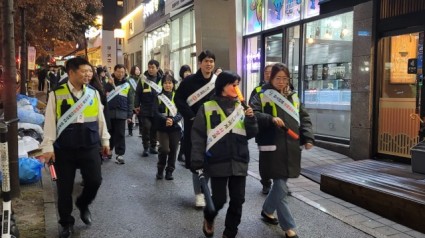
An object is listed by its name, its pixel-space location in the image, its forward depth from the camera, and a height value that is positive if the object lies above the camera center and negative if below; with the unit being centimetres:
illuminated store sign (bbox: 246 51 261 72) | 1354 +86
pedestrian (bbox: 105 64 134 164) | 845 -50
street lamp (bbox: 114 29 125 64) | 2360 +303
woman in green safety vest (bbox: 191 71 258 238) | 413 -55
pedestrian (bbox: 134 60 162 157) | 905 -23
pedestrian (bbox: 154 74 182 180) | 697 -76
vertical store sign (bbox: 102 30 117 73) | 3188 +322
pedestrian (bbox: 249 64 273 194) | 639 -148
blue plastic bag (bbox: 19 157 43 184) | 627 -125
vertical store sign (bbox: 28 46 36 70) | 1996 +161
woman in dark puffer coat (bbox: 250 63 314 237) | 448 -54
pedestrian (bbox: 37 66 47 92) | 3009 +57
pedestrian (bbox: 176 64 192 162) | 770 +30
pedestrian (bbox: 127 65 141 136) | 1002 +26
